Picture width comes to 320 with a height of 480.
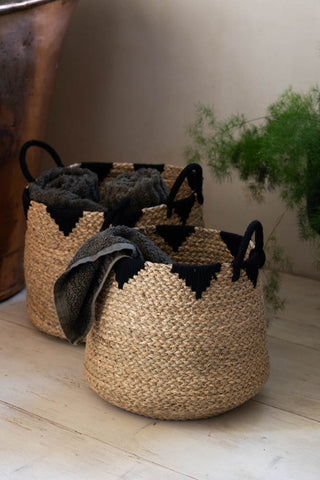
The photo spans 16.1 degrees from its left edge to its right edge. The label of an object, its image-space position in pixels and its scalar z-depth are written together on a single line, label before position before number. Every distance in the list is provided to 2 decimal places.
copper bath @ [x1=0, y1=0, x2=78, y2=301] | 2.29
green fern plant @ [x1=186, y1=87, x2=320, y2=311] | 2.24
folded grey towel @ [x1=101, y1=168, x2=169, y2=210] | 2.26
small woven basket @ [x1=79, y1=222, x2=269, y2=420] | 1.90
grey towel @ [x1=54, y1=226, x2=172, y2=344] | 1.94
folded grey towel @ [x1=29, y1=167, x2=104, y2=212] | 2.21
